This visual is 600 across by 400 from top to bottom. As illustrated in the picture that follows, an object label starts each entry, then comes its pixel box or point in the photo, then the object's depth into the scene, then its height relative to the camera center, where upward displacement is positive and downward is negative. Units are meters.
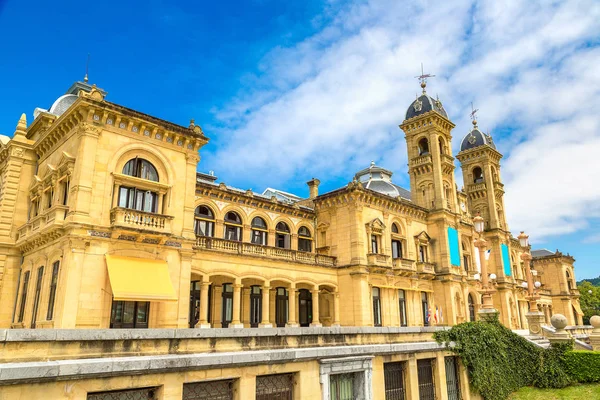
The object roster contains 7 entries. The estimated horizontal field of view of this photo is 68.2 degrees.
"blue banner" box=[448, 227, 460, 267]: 40.12 +7.04
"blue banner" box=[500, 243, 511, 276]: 51.54 +7.59
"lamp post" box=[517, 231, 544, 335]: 29.53 +0.64
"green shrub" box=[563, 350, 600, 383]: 22.81 -2.04
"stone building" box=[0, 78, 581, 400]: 10.10 +3.36
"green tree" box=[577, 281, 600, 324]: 79.00 +3.75
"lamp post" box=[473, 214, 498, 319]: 22.51 +2.87
